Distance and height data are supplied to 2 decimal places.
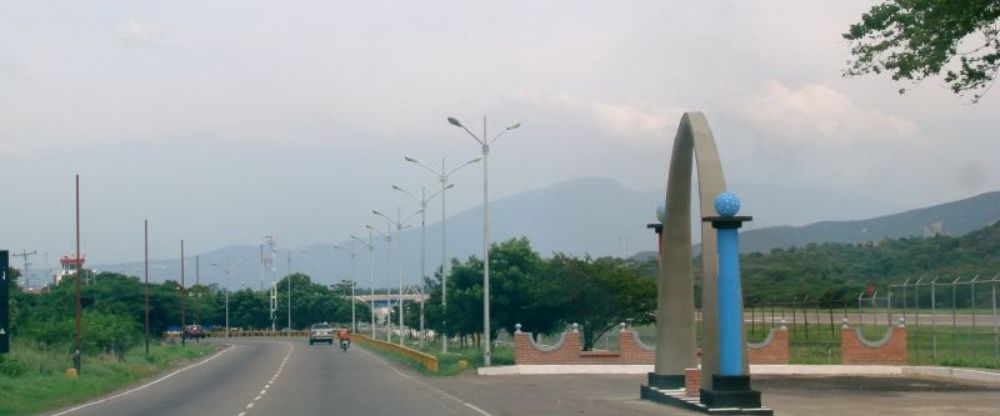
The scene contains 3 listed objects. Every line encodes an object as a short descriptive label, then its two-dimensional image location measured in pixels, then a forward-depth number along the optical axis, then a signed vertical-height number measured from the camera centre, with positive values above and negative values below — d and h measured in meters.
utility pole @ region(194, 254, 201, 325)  124.79 +0.20
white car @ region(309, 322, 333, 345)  107.12 -2.46
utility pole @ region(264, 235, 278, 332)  155.50 +4.29
